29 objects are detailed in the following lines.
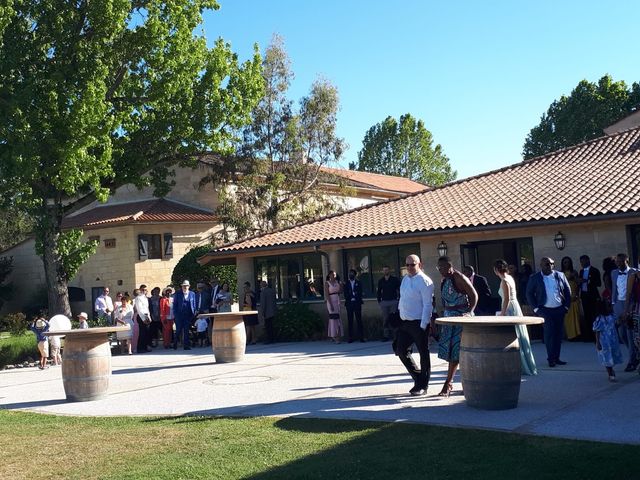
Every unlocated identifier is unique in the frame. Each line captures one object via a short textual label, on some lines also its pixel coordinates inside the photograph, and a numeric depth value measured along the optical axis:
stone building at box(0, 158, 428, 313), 34.59
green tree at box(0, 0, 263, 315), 23.19
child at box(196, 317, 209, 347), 20.84
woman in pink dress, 19.42
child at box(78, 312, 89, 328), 18.39
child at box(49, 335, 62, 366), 18.58
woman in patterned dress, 9.37
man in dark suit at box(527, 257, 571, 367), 11.43
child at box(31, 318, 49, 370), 17.81
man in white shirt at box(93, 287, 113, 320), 21.72
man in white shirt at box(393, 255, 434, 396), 9.35
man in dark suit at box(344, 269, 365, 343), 19.09
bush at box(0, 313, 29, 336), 26.43
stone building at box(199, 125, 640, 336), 17.17
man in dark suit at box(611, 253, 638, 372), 10.41
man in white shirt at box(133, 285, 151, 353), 20.89
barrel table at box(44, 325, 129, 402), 11.17
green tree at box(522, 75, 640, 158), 49.06
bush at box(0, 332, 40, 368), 19.39
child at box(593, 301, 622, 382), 9.88
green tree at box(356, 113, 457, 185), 71.75
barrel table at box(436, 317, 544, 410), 8.19
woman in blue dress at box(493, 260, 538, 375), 10.47
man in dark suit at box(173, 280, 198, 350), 20.56
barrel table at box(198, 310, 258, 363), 15.32
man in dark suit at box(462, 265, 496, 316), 10.88
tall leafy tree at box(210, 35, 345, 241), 33.94
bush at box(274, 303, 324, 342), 20.88
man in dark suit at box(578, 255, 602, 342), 15.25
